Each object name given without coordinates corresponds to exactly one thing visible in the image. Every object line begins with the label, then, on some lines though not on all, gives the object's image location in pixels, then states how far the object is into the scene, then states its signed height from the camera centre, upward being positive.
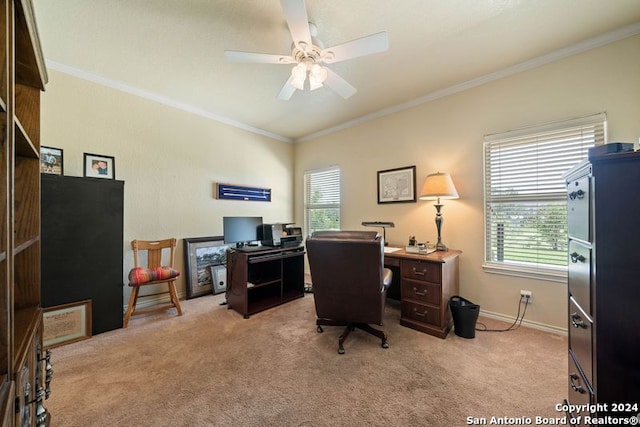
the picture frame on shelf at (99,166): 2.57 +0.54
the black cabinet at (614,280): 0.77 -0.22
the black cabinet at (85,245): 2.05 -0.28
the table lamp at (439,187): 2.52 +0.29
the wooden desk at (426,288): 2.24 -0.74
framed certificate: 2.03 -0.96
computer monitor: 2.97 -0.19
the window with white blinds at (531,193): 2.19 +0.21
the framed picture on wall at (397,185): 3.15 +0.41
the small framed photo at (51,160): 2.28 +0.54
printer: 3.16 -0.30
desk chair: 1.86 -0.51
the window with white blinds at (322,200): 4.11 +0.27
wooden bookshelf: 0.64 -0.02
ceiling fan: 1.57 +1.21
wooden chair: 2.49 -0.63
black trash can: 2.20 -0.98
